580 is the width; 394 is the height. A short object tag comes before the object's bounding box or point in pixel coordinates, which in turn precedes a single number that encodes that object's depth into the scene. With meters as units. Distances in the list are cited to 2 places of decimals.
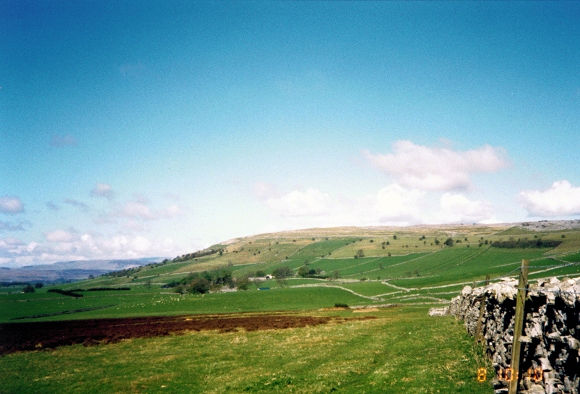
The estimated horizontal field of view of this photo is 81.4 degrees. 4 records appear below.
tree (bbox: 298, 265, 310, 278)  192.96
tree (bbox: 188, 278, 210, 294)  156.38
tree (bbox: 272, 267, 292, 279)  193.25
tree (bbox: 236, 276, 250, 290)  160.89
